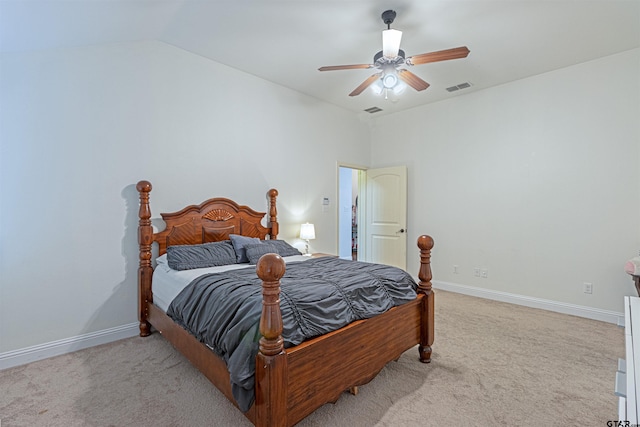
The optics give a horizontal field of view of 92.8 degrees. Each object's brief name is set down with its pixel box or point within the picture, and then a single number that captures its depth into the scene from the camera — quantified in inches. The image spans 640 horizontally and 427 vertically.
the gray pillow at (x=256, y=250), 123.6
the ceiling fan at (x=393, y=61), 96.6
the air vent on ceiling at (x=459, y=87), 163.2
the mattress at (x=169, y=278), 98.4
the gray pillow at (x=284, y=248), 139.9
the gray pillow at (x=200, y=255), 108.9
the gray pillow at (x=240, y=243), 124.6
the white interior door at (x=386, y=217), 203.0
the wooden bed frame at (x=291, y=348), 55.9
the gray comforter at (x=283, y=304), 61.2
